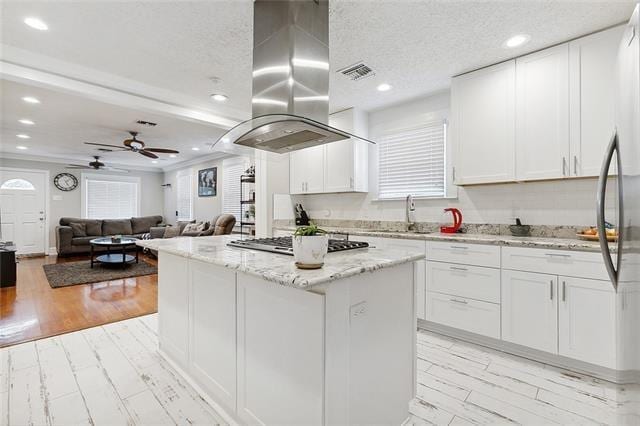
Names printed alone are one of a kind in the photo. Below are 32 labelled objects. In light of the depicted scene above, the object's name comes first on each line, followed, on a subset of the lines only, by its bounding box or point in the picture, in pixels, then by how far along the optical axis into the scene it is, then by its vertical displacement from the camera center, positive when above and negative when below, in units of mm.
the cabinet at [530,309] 2238 -758
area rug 4738 -1033
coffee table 5508 -832
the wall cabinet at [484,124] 2711 +846
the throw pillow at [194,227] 6664 -307
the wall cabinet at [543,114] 2434 +833
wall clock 7776 +867
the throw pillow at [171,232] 7240 -441
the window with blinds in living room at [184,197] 8312 +470
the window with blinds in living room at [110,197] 8367 +510
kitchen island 1199 -586
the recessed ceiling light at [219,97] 3602 +1432
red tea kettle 3170 -118
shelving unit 5234 +229
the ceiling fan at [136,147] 5091 +1187
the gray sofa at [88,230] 6973 -406
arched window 7085 +721
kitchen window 3477 +633
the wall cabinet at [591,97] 2242 +896
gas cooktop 1728 -199
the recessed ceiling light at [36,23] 2191 +1430
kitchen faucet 3539 +12
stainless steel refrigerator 802 +23
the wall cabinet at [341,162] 3916 +704
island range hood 1771 +874
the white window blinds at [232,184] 6713 +681
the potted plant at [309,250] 1236 -152
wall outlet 1290 -424
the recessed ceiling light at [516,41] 2346 +1387
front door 7062 +109
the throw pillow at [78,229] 7247 -364
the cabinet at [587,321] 2020 -759
